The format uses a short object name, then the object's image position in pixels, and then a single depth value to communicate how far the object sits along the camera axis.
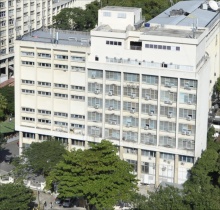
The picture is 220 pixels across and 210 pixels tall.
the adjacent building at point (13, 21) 136.00
